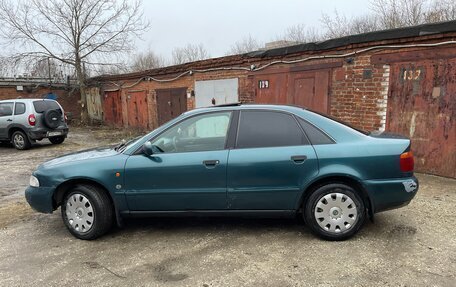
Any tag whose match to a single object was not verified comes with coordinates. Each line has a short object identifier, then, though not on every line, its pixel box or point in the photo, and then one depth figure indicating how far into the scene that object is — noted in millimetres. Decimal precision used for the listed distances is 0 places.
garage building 5984
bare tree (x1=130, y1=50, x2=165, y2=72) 39312
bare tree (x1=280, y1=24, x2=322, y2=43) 24456
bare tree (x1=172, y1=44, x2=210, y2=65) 39391
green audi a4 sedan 3584
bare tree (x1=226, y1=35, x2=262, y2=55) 32641
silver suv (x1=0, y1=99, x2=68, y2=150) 11211
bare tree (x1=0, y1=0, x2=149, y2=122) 18344
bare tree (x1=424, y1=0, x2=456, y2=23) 14867
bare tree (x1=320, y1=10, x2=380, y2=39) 20703
